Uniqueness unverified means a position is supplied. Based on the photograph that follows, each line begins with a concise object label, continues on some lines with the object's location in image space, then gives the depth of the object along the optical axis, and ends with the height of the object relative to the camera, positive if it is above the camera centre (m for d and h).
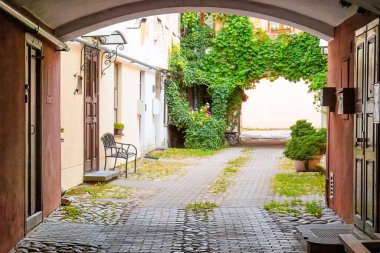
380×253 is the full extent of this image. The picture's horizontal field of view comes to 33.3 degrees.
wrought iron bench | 14.45 -0.66
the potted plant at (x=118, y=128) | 16.30 -0.20
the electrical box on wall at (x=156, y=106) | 21.47 +0.48
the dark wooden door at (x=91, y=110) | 13.59 +0.22
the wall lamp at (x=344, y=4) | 7.25 +1.34
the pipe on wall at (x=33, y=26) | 6.12 +1.08
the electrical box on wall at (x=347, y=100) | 8.01 +0.26
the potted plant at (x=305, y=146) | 14.74 -0.59
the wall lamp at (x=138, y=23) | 15.92 +2.54
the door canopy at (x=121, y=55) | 12.74 +1.65
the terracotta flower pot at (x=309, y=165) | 15.20 -1.09
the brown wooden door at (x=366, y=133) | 6.82 -0.14
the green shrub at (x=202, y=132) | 23.48 -0.44
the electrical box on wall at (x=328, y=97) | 9.30 +0.34
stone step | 13.05 -1.17
